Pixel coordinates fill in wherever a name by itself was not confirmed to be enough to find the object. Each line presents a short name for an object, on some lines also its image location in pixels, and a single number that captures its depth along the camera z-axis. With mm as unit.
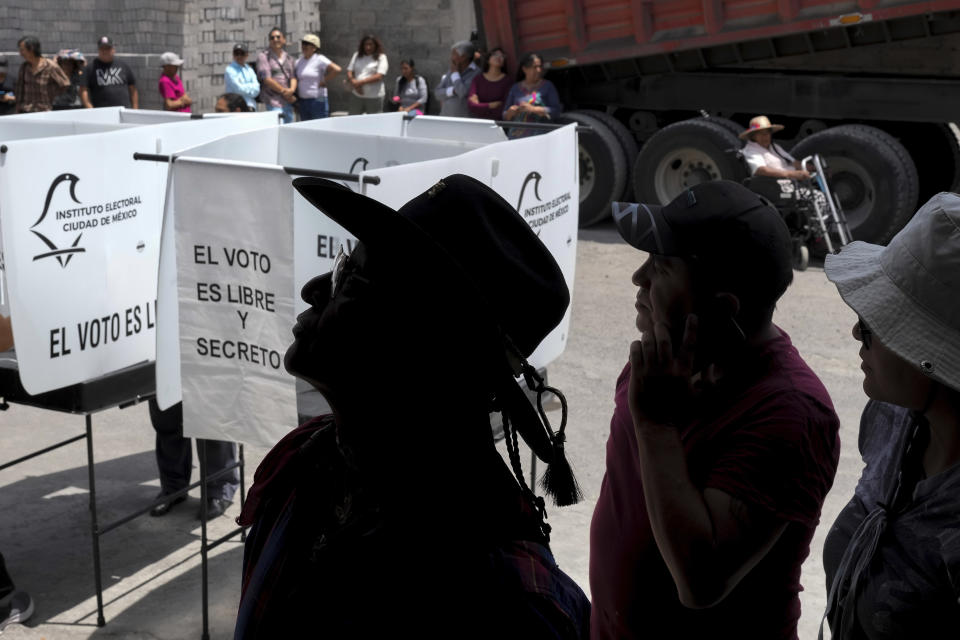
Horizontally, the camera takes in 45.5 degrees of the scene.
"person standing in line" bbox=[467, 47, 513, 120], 12312
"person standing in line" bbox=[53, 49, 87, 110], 15167
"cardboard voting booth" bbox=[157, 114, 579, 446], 3826
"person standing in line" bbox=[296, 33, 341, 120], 16000
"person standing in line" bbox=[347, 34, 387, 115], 16141
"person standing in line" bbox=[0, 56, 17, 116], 15352
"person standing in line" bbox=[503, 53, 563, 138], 11922
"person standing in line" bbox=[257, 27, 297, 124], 16016
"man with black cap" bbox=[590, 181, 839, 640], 2035
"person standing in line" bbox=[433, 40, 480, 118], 13202
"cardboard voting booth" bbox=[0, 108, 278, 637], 4023
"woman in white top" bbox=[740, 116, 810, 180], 9953
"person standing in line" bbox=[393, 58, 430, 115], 15828
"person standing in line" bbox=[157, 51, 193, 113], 15055
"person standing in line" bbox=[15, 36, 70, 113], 14961
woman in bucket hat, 1862
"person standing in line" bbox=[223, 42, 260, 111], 15008
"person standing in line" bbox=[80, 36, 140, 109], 15203
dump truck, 10148
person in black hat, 1434
